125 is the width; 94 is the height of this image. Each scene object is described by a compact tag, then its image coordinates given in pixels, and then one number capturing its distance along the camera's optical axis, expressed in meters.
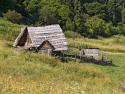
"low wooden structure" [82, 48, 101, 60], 47.55
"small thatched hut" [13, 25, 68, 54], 41.62
